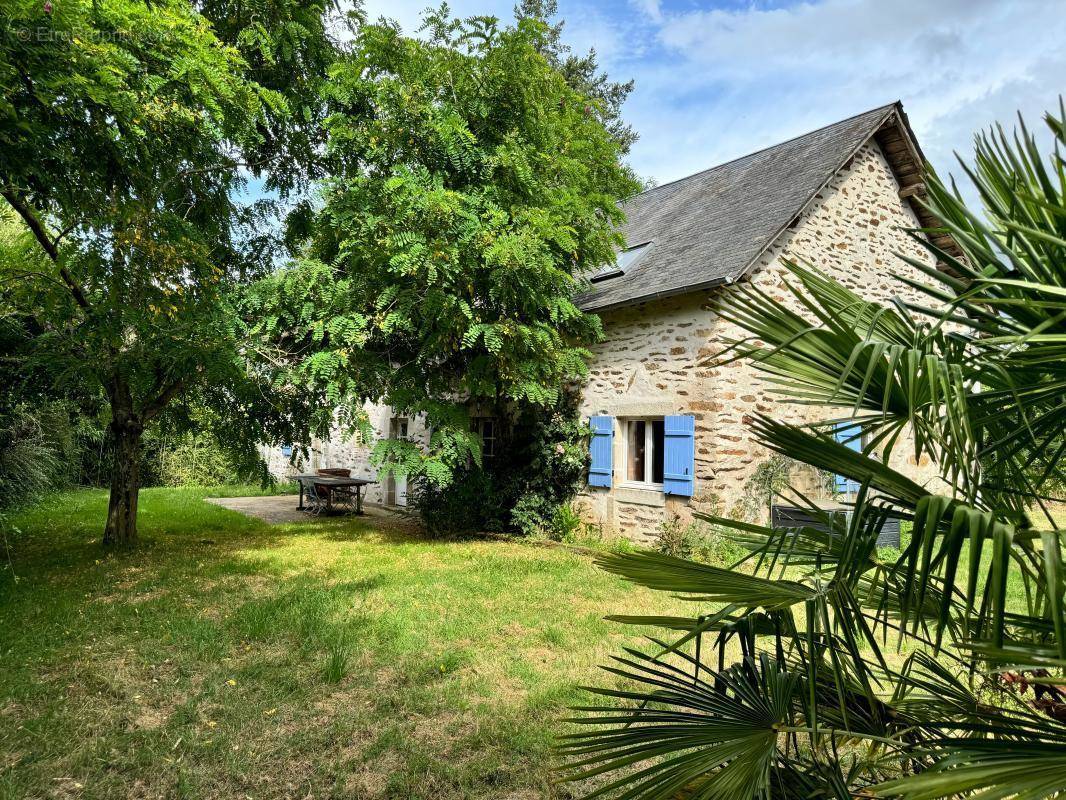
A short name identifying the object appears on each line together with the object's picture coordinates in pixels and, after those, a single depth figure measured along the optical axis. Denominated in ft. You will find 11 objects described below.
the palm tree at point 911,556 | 3.70
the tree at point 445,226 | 24.93
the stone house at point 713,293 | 27.04
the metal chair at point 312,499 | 42.20
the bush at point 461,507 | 32.89
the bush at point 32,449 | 29.04
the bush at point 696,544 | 25.89
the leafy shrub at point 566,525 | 31.58
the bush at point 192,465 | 59.62
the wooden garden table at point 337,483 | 40.73
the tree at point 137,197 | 9.87
